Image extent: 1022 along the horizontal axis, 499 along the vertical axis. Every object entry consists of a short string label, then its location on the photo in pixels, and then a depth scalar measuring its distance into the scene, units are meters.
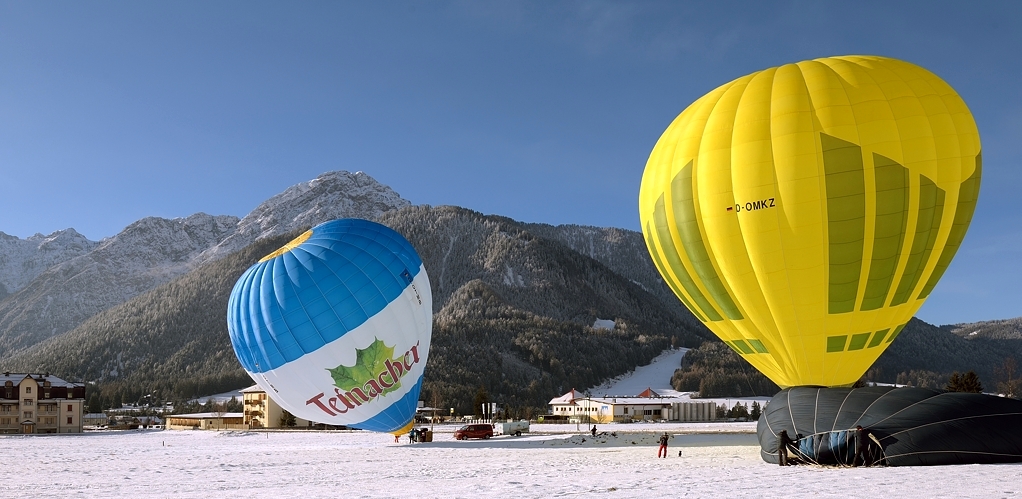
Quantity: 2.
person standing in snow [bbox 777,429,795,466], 23.98
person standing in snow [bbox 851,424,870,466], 22.64
